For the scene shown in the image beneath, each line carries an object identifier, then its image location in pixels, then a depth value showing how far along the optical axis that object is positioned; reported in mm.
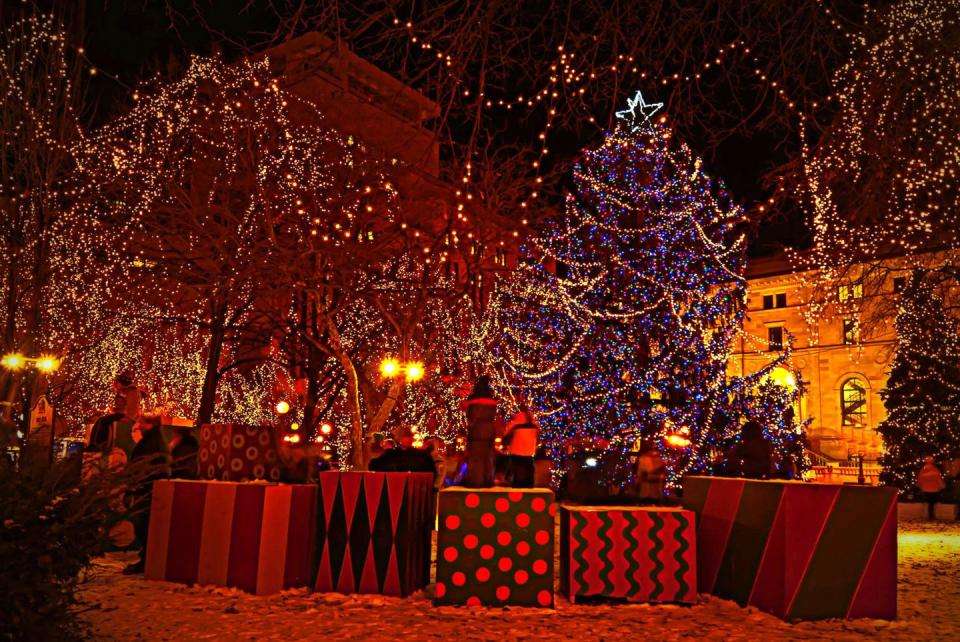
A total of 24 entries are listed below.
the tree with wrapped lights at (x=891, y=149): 9578
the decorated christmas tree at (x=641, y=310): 18453
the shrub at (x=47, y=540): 4293
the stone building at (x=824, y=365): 52156
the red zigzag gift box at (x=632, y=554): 7684
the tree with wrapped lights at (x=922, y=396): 26438
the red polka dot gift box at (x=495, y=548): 7547
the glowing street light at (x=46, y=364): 15598
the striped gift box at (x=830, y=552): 7125
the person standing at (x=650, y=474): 8914
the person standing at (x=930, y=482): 18359
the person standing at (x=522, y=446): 10398
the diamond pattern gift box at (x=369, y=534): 8023
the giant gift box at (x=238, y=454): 8703
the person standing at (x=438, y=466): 15487
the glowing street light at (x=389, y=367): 17472
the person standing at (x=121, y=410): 10750
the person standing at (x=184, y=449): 9750
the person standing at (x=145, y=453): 9106
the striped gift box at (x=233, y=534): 7980
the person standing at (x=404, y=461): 10250
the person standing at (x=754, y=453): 8461
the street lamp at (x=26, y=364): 14752
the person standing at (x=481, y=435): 7957
